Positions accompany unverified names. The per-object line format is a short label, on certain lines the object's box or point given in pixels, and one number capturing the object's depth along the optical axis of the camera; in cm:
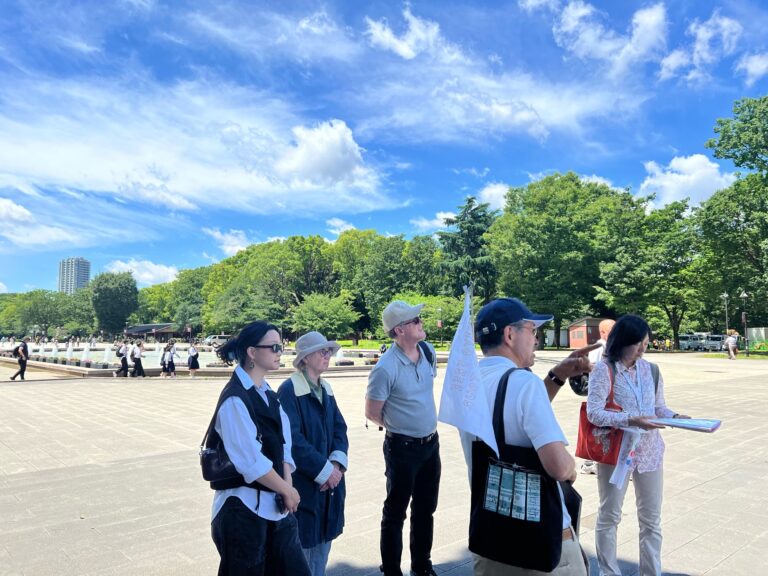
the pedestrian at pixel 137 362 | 2033
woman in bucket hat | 295
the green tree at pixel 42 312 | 9638
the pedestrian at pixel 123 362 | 2017
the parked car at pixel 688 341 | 4941
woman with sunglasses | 242
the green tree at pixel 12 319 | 10138
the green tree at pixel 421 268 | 6206
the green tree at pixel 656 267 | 4078
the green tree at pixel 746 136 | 3388
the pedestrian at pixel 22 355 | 1905
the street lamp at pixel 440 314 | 4719
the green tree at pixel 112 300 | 9238
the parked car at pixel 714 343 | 4766
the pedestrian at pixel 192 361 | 2084
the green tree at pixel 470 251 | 5131
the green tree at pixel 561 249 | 4438
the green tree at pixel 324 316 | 5075
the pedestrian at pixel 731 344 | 2888
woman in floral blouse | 329
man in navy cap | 194
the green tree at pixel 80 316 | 9756
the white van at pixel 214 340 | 6258
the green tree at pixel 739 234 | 3366
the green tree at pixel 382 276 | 6150
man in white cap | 354
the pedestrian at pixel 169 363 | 2088
